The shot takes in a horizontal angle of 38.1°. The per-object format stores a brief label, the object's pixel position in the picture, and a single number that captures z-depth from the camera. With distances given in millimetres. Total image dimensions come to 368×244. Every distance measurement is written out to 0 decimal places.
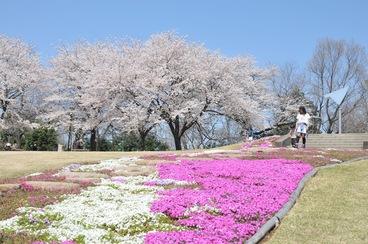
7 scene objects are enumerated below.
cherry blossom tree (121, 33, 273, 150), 48594
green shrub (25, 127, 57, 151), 44000
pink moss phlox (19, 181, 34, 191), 14438
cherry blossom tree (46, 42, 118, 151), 49750
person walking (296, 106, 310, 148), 25969
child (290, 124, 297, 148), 28978
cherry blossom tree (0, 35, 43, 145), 54206
